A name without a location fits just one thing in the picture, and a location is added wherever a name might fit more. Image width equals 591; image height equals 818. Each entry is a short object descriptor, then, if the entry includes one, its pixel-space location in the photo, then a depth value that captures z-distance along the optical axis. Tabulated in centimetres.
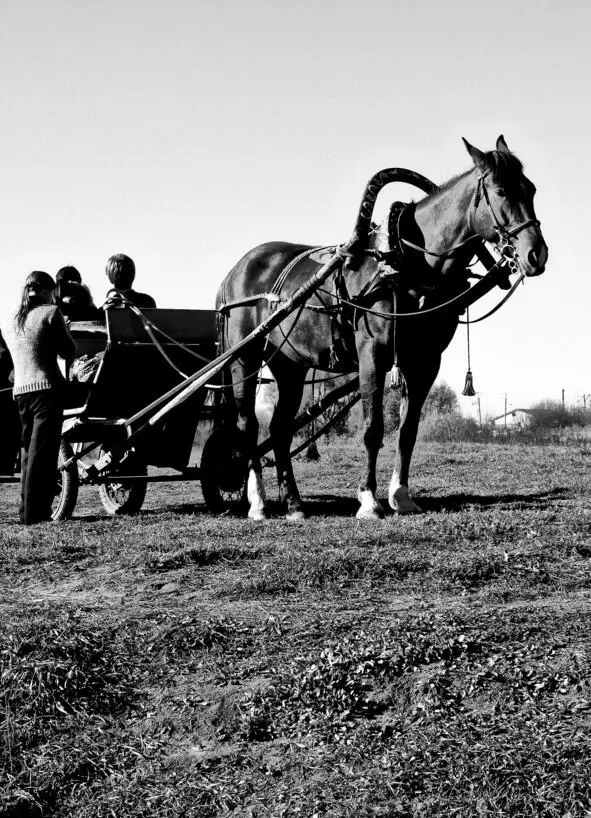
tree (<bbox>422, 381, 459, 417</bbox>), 4416
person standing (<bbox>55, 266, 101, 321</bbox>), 1000
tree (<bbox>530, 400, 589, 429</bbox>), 3139
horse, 722
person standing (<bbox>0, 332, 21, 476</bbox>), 980
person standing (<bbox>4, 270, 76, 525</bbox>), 852
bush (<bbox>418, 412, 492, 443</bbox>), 2392
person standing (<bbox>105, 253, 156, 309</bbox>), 1002
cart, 911
